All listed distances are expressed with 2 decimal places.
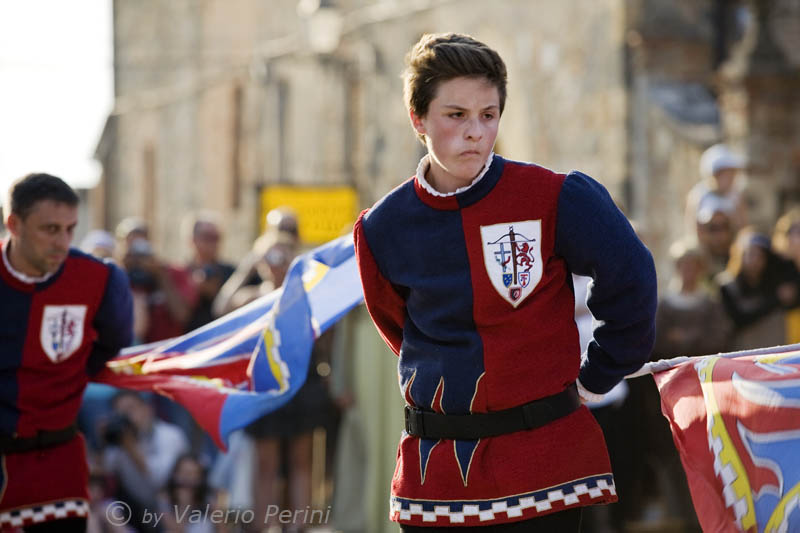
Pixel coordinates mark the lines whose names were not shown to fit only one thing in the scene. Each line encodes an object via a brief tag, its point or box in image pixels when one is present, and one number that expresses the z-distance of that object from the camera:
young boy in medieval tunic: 8.30
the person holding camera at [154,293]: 21.83
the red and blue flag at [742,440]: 8.89
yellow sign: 37.41
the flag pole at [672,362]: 9.74
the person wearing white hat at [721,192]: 22.02
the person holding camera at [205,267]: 22.03
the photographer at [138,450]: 19.36
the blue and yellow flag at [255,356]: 11.96
